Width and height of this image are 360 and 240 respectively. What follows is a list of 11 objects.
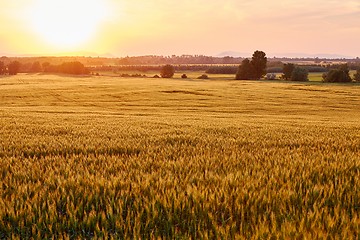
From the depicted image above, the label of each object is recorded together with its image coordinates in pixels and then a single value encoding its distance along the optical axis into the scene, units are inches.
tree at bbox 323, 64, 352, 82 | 3782.0
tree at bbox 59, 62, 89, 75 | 5216.5
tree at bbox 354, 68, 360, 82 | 3882.9
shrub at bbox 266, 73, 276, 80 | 4175.7
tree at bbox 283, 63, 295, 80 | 4244.6
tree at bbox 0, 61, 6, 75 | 5297.7
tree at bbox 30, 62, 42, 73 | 5789.9
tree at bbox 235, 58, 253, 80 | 4149.9
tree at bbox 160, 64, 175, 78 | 4788.4
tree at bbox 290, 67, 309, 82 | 3951.8
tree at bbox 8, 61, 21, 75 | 5339.6
